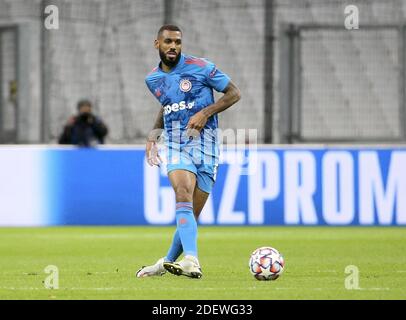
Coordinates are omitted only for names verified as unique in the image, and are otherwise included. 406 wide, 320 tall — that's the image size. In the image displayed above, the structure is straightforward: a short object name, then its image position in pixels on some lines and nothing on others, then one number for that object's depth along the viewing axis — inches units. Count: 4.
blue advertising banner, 1295.5
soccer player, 761.0
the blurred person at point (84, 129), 1400.1
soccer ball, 745.6
